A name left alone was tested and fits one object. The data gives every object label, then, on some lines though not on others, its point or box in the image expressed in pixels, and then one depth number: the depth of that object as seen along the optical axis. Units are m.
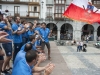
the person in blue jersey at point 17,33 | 2.65
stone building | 13.90
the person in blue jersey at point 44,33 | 3.53
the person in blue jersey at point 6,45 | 2.42
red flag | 3.82
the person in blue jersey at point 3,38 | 1.55
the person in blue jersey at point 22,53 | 1.61
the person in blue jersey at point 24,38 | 3.14
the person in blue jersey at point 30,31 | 3.29
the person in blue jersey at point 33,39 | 2.54
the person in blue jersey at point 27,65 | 1.34
